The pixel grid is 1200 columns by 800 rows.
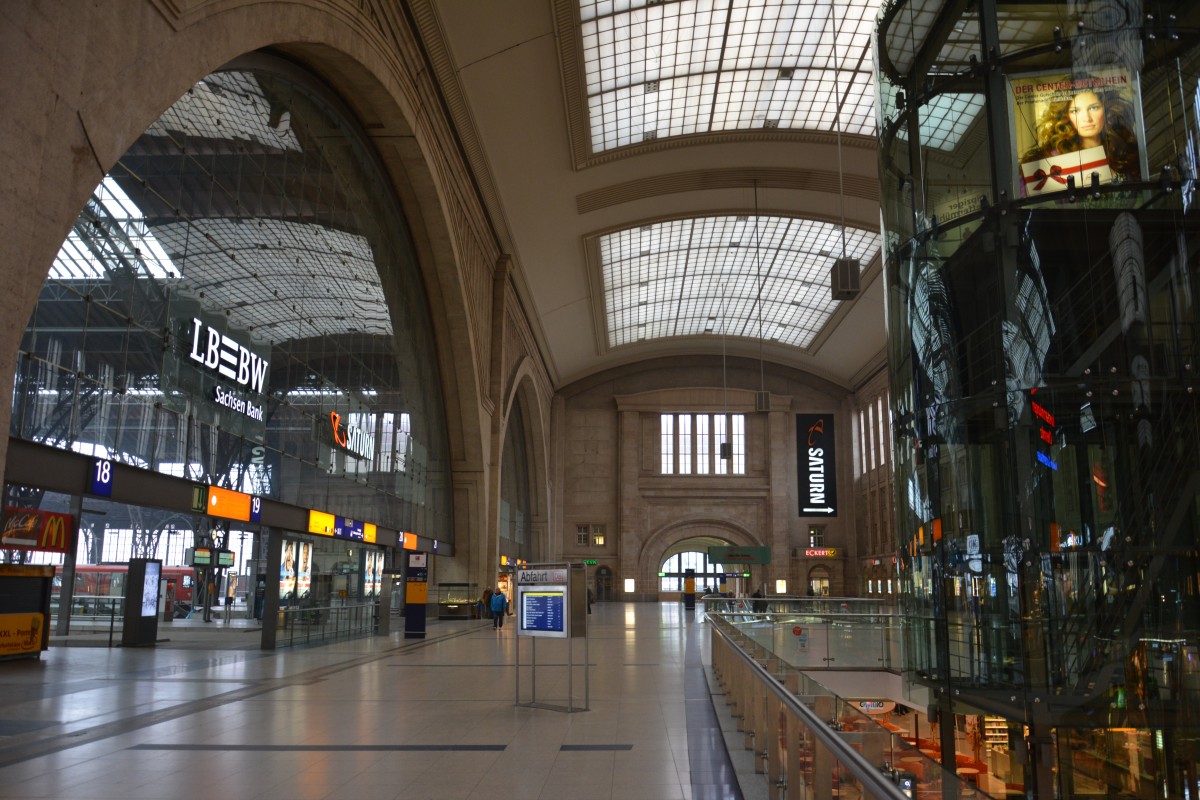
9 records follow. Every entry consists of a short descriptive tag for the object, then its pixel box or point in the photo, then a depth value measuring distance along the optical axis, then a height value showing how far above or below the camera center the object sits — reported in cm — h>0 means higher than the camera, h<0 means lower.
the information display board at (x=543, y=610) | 1095 -53
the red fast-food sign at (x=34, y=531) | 1574 +54
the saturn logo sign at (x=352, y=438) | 2191 +298
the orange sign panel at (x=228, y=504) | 1507 +95
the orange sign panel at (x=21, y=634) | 1587 -116
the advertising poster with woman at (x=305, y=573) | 2011 -19
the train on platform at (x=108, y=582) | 3375 -66
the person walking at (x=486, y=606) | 3184 -140
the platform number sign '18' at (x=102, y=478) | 1152 +103
